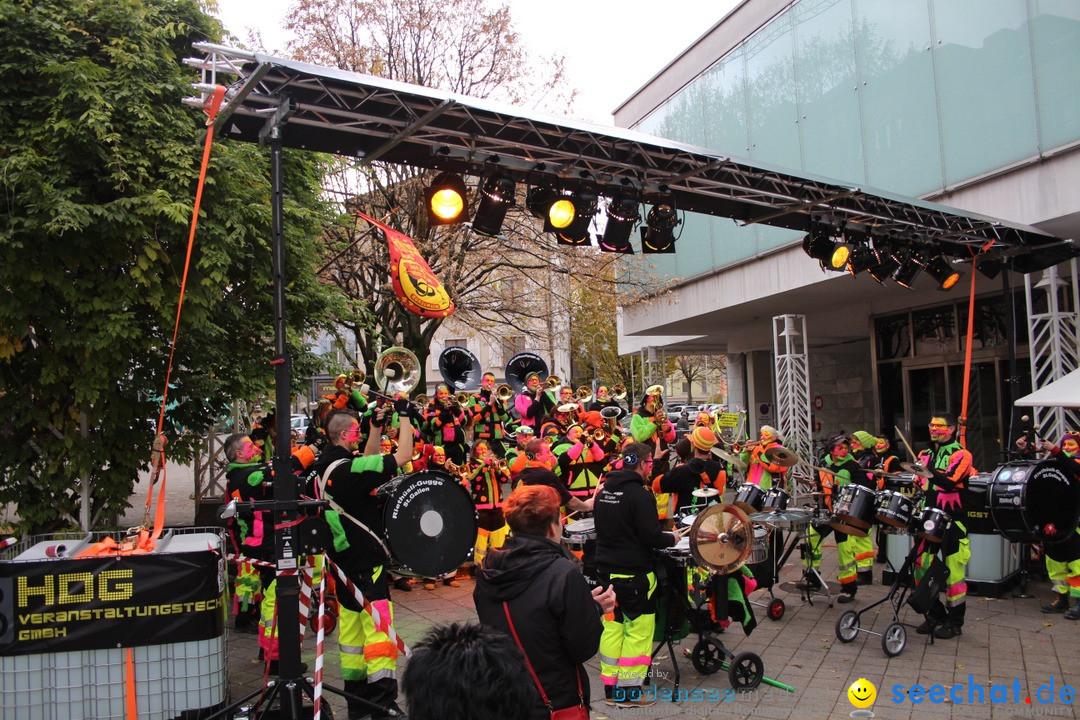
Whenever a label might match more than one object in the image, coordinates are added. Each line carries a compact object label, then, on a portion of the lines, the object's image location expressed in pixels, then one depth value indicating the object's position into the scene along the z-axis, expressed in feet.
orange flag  19.62
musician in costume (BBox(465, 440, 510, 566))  30.78
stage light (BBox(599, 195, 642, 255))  24.98
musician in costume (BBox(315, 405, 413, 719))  17.61
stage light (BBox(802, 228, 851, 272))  30.70
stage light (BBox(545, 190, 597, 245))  24.27
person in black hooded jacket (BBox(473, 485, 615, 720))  9.98
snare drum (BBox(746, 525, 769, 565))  20.68
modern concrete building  36.37
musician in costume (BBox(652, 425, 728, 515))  24.02
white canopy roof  22.53
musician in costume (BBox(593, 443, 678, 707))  17.81
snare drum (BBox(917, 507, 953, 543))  22.26
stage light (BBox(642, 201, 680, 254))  26.40
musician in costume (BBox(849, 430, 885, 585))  28.96
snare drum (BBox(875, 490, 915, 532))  22.91
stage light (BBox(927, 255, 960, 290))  34.60
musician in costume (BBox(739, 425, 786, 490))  29.14
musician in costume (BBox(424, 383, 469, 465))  38.27
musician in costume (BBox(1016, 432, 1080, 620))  25.62
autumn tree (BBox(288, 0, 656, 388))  52.95
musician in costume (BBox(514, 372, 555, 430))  40.34
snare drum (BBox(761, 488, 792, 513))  25.71
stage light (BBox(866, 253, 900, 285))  32.55
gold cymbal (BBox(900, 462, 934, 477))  23.76
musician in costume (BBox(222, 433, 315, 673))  21.53
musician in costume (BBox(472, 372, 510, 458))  39.58
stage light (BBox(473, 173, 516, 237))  23.20
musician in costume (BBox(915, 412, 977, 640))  23.24
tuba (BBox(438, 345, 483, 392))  43.34
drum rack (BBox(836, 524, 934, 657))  21.61
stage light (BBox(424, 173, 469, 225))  22.89
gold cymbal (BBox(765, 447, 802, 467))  27.89
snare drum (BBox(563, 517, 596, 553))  21.74
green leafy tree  24.98
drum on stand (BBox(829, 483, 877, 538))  24.38
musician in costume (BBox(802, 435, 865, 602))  27.86
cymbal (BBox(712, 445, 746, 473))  25.96
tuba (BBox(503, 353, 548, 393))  47.44
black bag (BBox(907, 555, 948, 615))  21.95
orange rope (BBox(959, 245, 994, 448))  30.45
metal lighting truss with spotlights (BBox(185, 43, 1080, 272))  17.89
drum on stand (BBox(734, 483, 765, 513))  25.12
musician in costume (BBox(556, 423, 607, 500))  31.71
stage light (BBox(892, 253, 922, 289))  32.76
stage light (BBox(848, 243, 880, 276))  31.53
